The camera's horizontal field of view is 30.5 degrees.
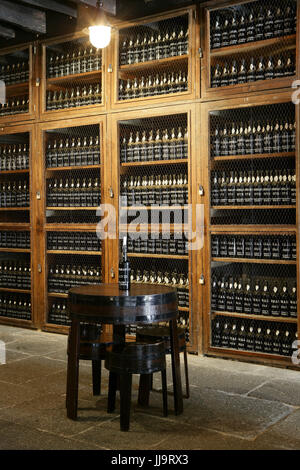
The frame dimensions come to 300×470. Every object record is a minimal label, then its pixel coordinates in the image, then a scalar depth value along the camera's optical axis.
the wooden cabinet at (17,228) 6.27
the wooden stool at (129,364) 3.20
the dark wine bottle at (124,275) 3.54
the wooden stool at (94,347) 3.58
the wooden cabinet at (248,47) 4.65
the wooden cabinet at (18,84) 6.18
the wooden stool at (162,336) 3.69
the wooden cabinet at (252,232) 4.72
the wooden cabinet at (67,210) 5.87
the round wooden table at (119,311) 3.25
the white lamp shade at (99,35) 4.12
